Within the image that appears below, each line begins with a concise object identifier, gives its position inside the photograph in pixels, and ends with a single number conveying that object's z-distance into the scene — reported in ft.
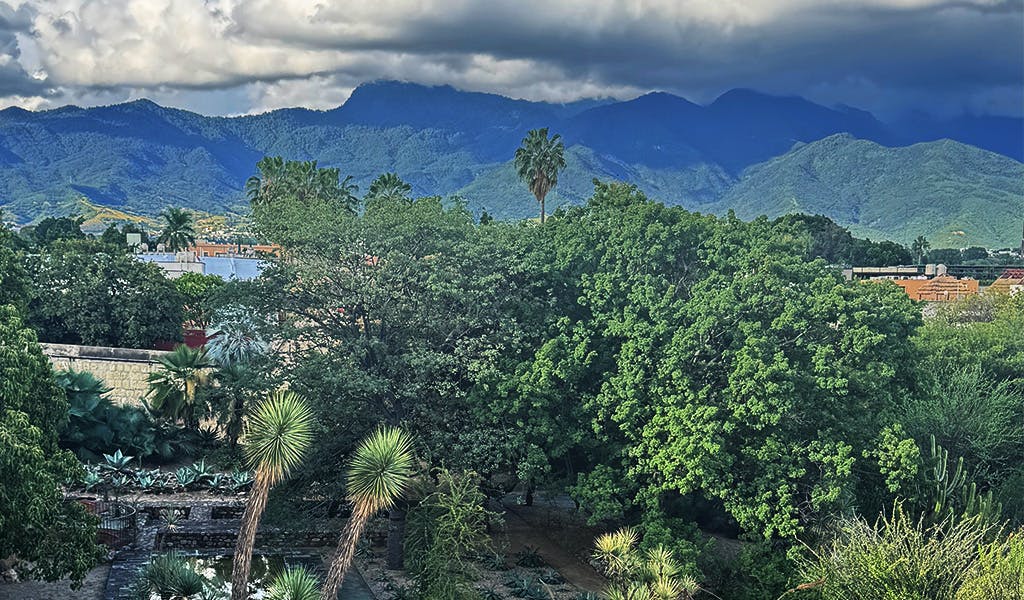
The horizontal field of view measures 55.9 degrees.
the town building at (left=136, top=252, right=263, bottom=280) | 187.11
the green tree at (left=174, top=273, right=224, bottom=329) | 134.10
